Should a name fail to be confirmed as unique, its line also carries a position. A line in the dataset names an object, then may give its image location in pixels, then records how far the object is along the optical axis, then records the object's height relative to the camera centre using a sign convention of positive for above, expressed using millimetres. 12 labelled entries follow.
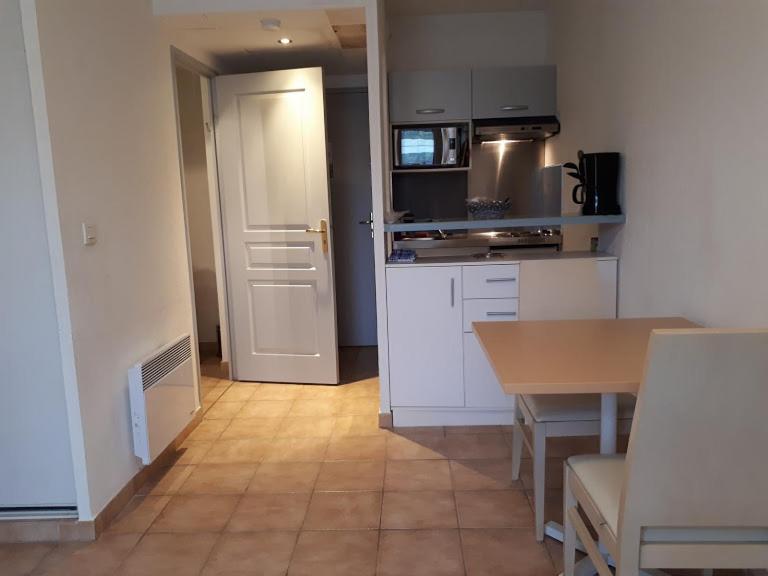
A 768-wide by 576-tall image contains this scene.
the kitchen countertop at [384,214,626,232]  2799 -151
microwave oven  4320 +341
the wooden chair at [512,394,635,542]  2010 -768
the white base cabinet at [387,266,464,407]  2945 -701
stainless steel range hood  4195 +444
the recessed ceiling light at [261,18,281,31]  3002 +883
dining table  1523 -482
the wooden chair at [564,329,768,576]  1189 -569
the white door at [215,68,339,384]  3668 -162
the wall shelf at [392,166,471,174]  4377 +176
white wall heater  2445 -848
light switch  2156 -105
